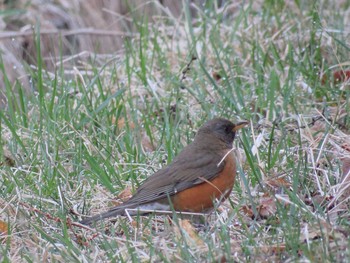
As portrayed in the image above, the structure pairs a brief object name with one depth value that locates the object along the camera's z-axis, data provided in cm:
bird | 908
